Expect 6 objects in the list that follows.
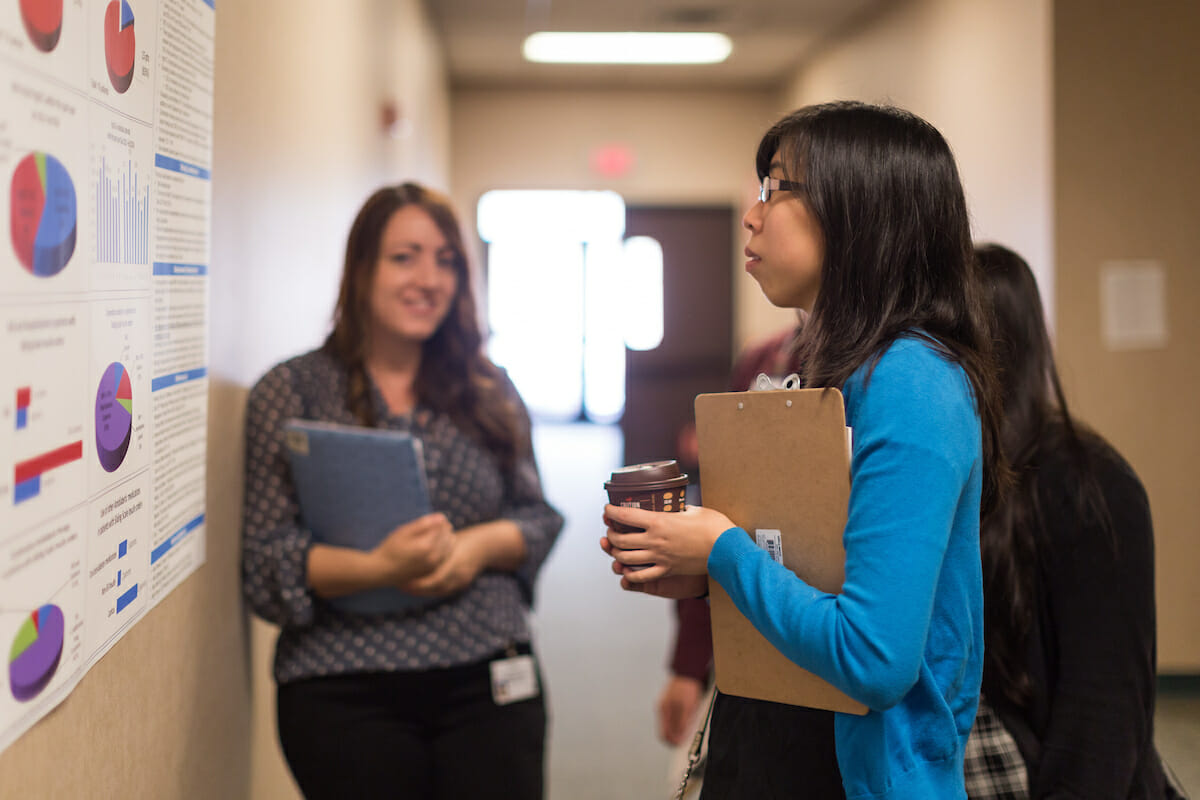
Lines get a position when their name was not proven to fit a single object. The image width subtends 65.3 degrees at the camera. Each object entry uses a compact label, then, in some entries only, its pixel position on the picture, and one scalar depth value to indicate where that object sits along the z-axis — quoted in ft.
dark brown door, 25.63
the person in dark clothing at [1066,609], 4.07
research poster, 2.63
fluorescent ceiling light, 20.81
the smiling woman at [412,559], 5.13
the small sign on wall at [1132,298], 12.10
